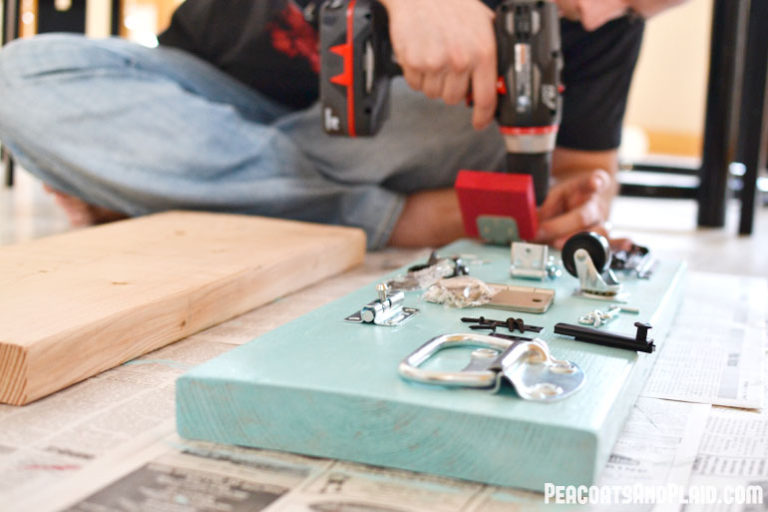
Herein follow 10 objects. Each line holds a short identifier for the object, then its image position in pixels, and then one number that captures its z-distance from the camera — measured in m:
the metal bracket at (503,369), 0.69
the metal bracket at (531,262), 1.15
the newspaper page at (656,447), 0.69
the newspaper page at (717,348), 0.91
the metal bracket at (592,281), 1.04
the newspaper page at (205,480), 0.62
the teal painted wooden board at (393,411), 0.64
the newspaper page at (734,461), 0.66
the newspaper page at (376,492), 0.63
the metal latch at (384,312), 0.89
